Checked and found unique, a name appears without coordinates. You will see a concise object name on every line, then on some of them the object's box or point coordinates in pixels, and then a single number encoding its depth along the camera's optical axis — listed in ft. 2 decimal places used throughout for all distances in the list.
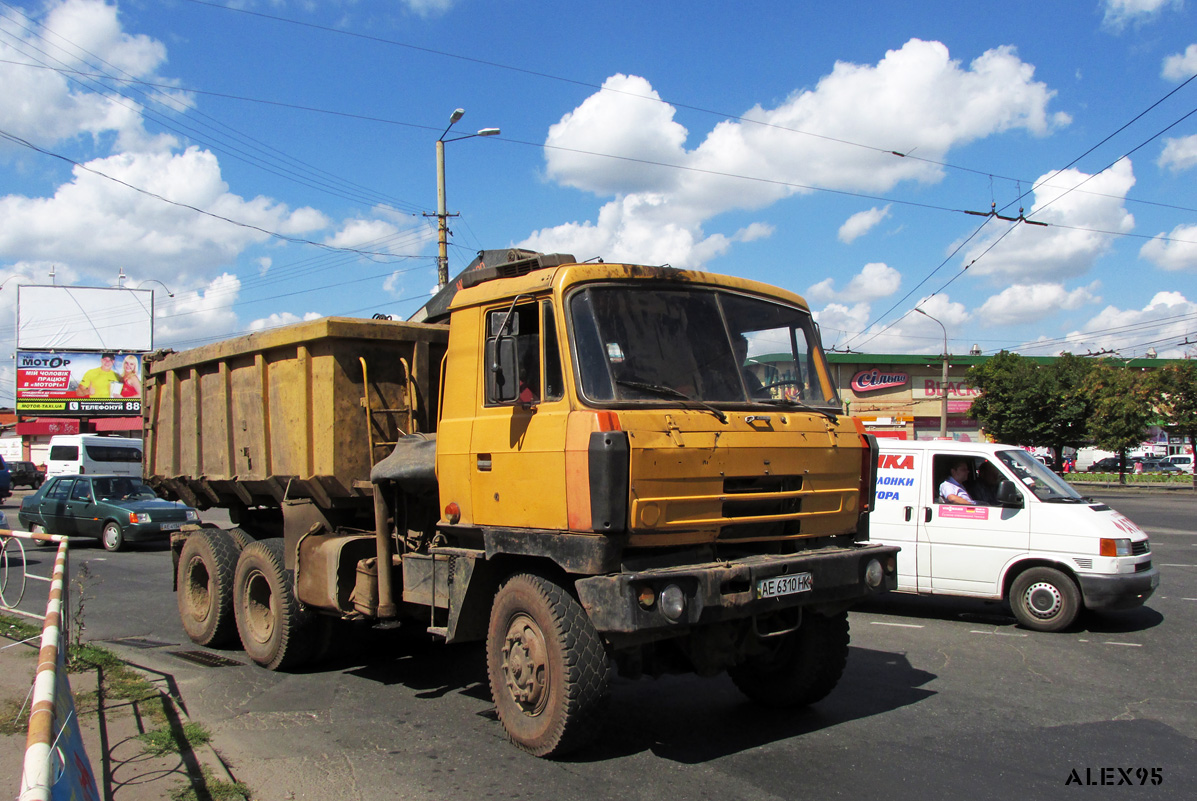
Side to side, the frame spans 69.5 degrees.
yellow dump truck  15.06
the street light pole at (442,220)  71.51
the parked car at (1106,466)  180.75
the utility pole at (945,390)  103.01
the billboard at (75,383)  159.63
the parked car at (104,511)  55.42
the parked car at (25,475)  145.38
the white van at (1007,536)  26.37
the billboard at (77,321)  161.48
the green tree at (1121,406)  121.19
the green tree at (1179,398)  116.37
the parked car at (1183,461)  181.13
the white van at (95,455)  96.32
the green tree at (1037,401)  127.34
